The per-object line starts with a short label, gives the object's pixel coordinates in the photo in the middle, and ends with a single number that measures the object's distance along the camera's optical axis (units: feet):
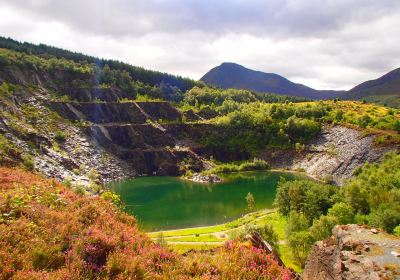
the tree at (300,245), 172.65
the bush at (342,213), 183.73
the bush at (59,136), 436.60
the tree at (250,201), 280.96
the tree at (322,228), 170.19
